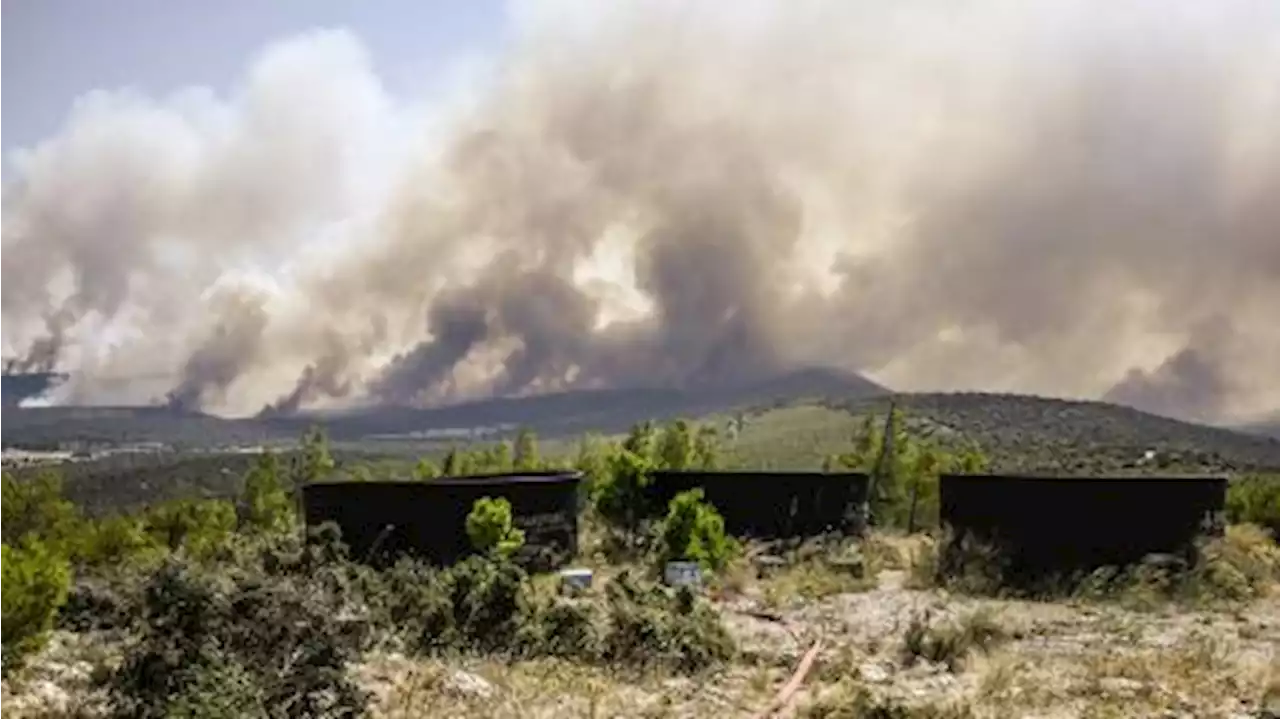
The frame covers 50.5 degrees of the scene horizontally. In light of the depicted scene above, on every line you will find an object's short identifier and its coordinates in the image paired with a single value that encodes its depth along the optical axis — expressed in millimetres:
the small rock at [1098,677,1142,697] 12945
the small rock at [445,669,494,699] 12242
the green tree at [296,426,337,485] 78500
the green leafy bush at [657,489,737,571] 25752
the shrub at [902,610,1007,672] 15555
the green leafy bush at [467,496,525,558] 25297
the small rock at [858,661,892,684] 13858
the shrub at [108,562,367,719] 10383
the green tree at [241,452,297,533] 63688
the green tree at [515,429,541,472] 72375
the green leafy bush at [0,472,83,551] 53656
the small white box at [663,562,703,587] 24312
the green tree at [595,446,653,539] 33500
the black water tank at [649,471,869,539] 31203
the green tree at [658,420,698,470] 52475
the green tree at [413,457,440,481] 66956
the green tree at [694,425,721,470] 58938
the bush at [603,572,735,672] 15078
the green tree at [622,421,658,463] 47781
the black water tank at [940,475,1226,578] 23875
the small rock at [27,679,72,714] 11508
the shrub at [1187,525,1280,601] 23203
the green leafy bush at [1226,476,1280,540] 37312
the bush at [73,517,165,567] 36688
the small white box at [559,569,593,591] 22720
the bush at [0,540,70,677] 13656
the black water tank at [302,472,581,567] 25984
